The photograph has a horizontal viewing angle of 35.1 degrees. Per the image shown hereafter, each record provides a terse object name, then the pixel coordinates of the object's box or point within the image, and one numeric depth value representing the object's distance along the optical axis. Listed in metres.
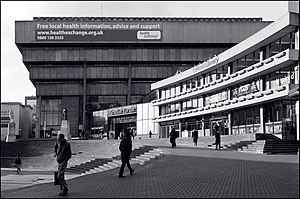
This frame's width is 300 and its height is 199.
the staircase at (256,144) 29.55
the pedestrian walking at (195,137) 36.22
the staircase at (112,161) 26.92
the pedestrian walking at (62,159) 12.62
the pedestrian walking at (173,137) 30.98
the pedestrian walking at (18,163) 32.16
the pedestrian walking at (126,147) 16.02
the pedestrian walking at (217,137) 31.44
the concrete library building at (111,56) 83.38
